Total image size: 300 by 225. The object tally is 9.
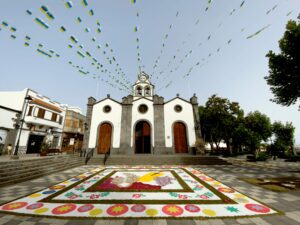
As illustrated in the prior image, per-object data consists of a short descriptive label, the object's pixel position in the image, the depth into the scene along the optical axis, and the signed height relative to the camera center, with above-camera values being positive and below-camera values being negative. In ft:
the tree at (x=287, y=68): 32.14 +20.23
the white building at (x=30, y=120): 53.88 +11.78
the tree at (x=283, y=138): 73.82 +4.06
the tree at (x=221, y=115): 73.15 +16.90
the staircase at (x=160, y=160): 40.65 -4.65
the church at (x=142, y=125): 51.52 +8.31
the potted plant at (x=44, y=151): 43.39 -1.82
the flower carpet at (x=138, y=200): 10.98 -5.66
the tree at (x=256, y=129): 66.59 +8.43
